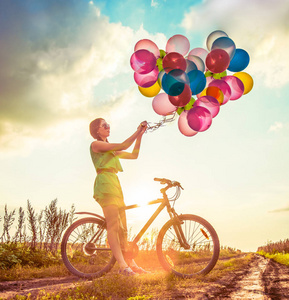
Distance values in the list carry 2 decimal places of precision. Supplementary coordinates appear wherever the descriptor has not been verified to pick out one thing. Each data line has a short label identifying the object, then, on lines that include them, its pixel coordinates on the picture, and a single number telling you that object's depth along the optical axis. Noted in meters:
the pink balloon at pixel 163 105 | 4.93
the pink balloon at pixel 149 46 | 4.85
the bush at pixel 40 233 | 7.55
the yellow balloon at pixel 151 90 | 5.15
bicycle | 4.54
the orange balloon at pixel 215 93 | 4.78
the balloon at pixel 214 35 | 4.96
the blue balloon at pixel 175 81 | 4.28
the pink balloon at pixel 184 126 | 4.90
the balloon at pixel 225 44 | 4.68
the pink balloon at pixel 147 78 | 4.88
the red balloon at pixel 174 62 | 4.44
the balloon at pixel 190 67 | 4.54
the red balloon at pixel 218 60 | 4.58
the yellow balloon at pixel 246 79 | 5.17
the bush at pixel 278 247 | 15.96
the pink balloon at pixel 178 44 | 4.92
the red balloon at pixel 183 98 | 4.43
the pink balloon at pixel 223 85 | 4.80
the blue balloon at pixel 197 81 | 4.51
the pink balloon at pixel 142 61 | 4.58
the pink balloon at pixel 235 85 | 4.98
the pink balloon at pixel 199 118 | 4.59
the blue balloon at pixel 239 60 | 4.99
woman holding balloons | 4.71
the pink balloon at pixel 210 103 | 4.62
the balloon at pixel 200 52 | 5.16
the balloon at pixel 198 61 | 4.81
